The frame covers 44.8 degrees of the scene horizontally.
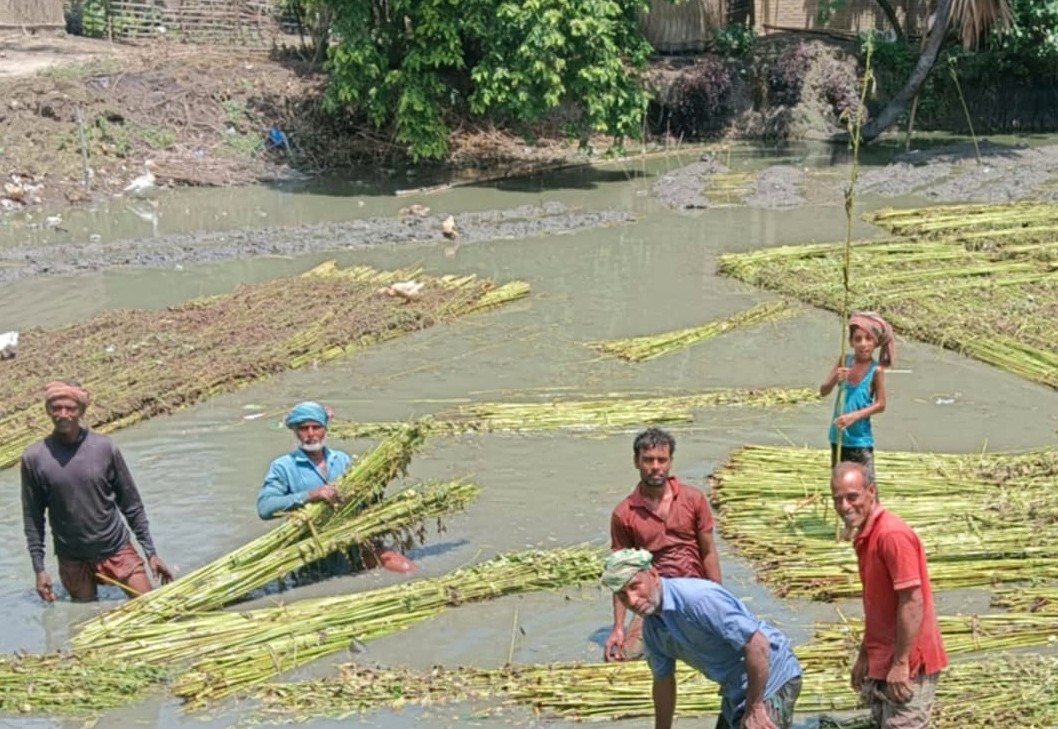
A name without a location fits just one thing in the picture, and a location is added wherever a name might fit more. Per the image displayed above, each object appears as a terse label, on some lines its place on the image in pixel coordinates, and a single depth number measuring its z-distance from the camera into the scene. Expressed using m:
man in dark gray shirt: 6.57
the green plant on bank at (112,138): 20.97
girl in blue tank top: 7.18
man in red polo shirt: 4.35
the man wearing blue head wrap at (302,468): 6.89
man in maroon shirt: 5.66
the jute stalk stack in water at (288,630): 5.94
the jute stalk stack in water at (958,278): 11.08
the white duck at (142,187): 20.05
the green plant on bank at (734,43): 25.88
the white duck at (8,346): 11.35
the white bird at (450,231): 16.41
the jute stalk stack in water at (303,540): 6.30
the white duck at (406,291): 12.95
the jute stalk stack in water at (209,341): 10.30
